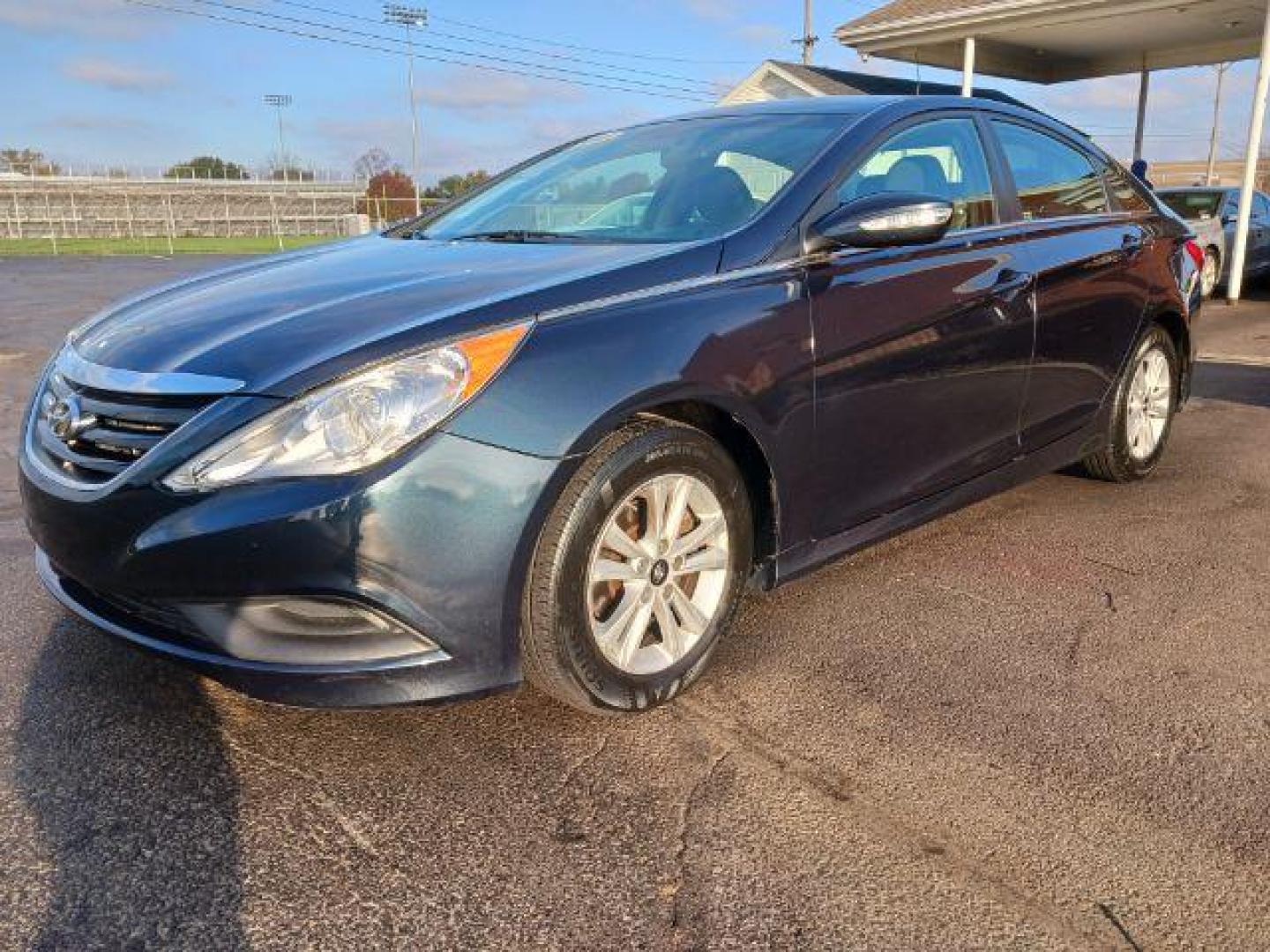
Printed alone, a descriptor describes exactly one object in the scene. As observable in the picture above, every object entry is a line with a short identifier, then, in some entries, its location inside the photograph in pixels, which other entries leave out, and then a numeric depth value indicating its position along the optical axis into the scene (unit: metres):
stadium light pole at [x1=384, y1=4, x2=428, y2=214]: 50.44
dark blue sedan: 2.13
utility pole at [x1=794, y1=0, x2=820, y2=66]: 38.50
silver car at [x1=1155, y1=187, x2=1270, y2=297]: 12.76
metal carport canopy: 13.33
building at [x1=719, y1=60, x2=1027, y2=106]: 20.55
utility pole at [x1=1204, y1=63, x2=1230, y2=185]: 43.09
